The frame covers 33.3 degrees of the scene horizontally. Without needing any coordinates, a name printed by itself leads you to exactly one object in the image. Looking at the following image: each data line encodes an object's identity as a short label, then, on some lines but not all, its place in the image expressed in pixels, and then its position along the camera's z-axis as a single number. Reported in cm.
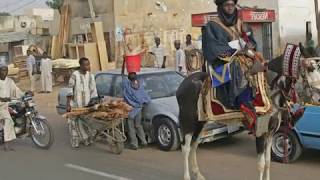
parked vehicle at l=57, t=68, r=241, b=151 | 987
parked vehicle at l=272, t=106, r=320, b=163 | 809
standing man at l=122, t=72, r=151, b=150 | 1019
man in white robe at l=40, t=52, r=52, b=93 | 2300
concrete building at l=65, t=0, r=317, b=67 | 2266
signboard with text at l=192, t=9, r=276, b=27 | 2049
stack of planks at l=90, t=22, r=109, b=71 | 2569
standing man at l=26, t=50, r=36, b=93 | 2266
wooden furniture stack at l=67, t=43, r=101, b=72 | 2575
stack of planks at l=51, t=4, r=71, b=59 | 2991
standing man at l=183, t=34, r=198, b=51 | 1744
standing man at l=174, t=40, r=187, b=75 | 1741
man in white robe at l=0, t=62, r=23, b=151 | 1070
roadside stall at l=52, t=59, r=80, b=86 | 2456
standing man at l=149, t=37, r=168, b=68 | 1968
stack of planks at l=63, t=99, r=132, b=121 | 971
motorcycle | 1065
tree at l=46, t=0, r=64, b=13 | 6956
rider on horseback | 651
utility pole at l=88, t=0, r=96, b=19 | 2846
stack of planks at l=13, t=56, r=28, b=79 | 2742
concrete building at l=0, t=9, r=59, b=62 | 3702
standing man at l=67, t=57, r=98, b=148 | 1048
